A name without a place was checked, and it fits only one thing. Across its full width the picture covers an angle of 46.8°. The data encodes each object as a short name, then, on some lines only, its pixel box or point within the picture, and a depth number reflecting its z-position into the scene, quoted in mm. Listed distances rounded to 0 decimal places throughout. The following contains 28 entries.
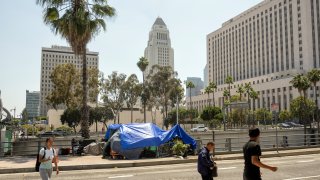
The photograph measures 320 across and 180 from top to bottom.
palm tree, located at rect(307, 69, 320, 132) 72531
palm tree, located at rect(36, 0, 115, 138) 26219
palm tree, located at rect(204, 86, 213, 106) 129000
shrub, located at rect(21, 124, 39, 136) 79275
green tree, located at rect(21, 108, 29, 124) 125906
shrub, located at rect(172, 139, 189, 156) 21750
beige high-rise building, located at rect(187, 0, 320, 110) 146250
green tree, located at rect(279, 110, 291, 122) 120238
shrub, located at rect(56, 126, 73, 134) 82975
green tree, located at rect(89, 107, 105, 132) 83125
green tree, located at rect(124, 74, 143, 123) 71938
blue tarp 21631
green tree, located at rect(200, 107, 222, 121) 104375
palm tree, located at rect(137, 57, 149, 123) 83125
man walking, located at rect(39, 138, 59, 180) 9344
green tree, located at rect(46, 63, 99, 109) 61469
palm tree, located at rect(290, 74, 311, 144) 70625
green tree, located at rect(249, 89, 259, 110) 121425
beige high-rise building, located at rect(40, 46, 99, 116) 120812
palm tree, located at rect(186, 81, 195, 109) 126319
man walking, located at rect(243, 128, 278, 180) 6719
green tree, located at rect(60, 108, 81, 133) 83575
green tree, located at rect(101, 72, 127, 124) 70375
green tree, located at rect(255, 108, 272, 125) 127438
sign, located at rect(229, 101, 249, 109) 56475
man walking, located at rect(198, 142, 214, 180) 8578
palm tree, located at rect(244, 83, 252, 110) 120012
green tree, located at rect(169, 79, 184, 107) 94319
